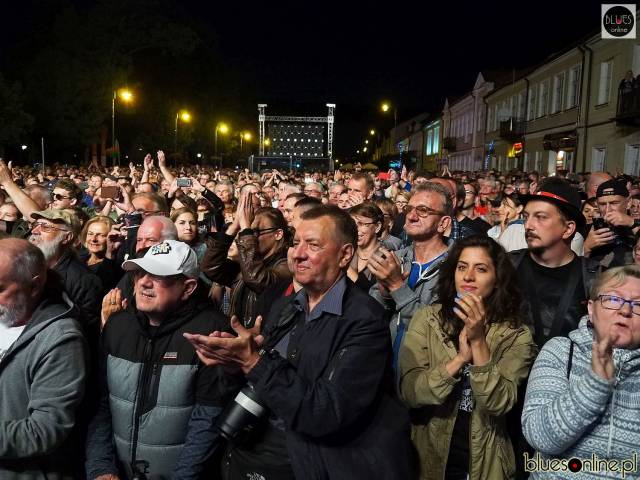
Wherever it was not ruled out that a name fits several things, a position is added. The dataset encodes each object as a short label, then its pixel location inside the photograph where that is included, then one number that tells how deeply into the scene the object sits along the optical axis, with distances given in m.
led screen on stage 74.25
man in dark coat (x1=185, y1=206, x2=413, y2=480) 2.47
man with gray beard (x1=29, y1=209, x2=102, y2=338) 4.38
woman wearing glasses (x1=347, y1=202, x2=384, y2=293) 5.47
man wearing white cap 3.15
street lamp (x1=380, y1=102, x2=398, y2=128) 44.69
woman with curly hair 2.86
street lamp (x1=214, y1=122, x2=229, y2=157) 58.69
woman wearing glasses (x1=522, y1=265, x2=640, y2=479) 2.44
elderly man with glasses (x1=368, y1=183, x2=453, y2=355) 3.71
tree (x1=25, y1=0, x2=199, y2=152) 40.38
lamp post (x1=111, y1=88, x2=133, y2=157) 32.41
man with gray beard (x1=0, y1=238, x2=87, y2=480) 2.89
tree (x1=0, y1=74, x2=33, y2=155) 34.44
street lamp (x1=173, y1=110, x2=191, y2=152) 47.90
